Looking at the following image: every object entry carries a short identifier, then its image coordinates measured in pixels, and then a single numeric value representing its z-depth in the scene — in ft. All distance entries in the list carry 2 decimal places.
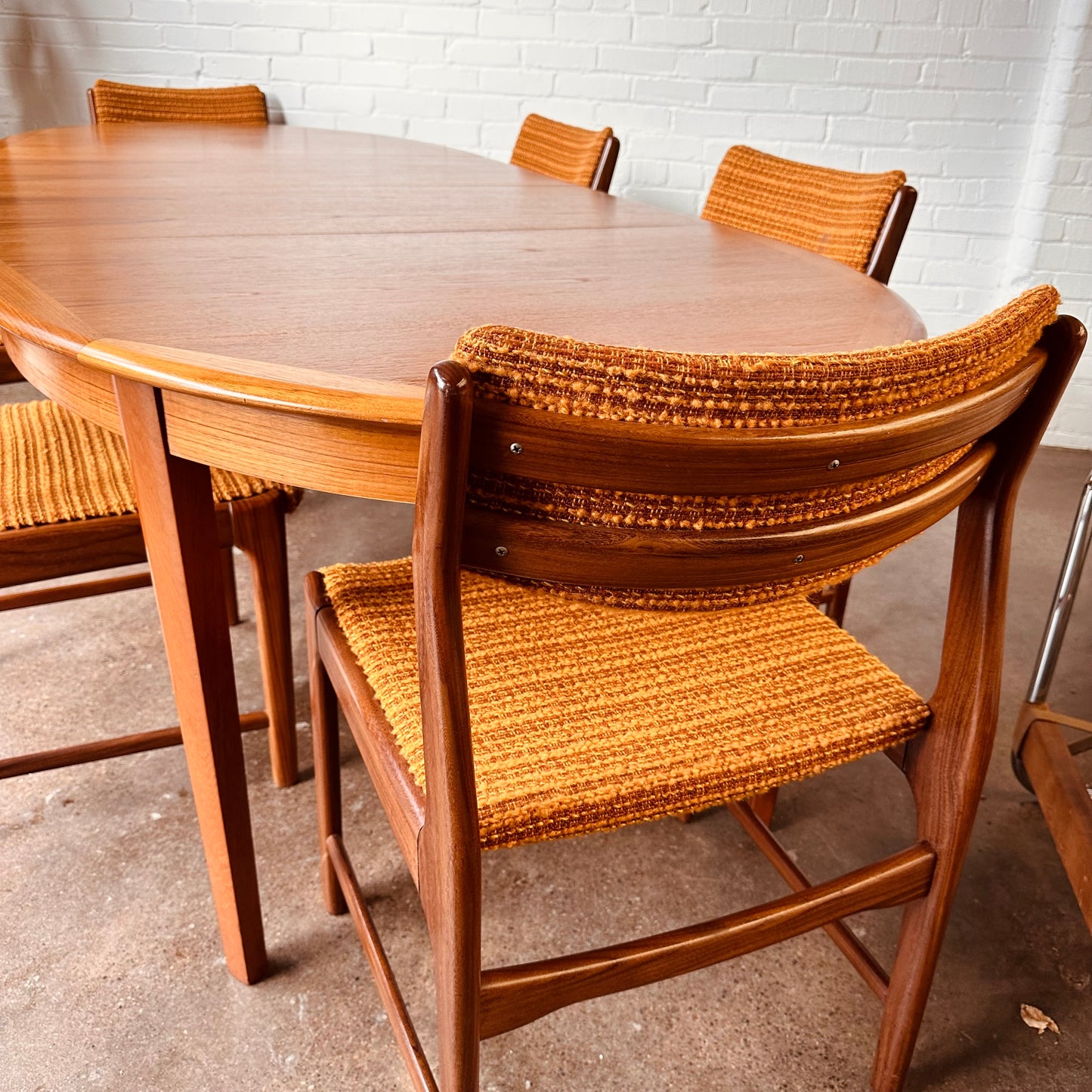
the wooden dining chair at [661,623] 1.87
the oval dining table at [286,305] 2.68
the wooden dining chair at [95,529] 3.84
